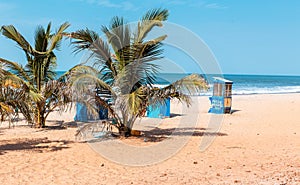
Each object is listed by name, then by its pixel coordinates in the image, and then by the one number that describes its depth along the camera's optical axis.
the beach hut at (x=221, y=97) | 14.88
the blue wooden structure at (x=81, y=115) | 11.56
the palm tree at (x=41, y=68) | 9.67
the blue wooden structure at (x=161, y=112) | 13.27
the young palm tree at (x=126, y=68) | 7.89
